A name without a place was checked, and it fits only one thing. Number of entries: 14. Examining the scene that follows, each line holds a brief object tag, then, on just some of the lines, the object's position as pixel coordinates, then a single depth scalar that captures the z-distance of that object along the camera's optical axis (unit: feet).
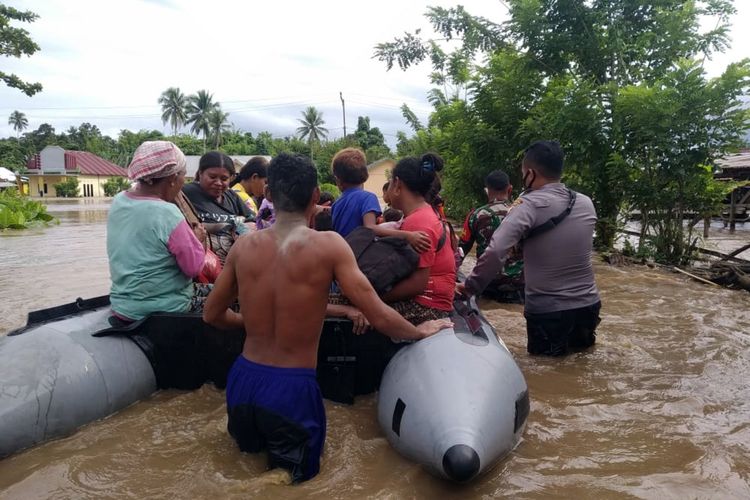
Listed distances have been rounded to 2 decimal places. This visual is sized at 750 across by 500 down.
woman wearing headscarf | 11.20
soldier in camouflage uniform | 20.48
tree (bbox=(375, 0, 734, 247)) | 32.83
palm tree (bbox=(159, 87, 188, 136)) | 244.22
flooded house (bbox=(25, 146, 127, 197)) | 188.55
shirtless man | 8.20
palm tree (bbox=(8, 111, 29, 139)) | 310.04
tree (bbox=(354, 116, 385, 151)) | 176.59
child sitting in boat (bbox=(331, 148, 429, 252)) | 14.90
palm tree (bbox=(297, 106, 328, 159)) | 213.66
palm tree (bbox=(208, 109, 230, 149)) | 223.10
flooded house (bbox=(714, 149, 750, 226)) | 54.12
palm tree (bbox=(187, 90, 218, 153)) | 224.94
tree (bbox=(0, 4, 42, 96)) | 67.72
